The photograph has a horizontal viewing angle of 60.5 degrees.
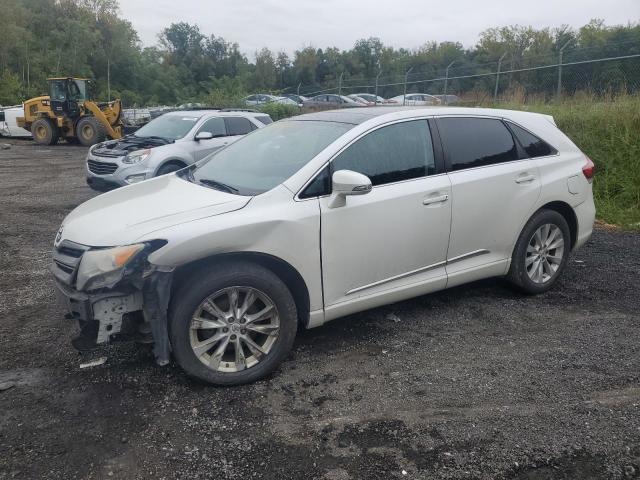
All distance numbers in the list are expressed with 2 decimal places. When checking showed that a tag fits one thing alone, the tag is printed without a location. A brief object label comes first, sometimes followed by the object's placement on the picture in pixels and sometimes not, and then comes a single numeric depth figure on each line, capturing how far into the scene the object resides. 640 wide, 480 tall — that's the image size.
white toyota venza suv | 3.17
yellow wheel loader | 20.58
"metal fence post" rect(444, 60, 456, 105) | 17.02
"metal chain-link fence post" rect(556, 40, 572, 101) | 13.06
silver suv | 9.05
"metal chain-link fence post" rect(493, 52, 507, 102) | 15.20
